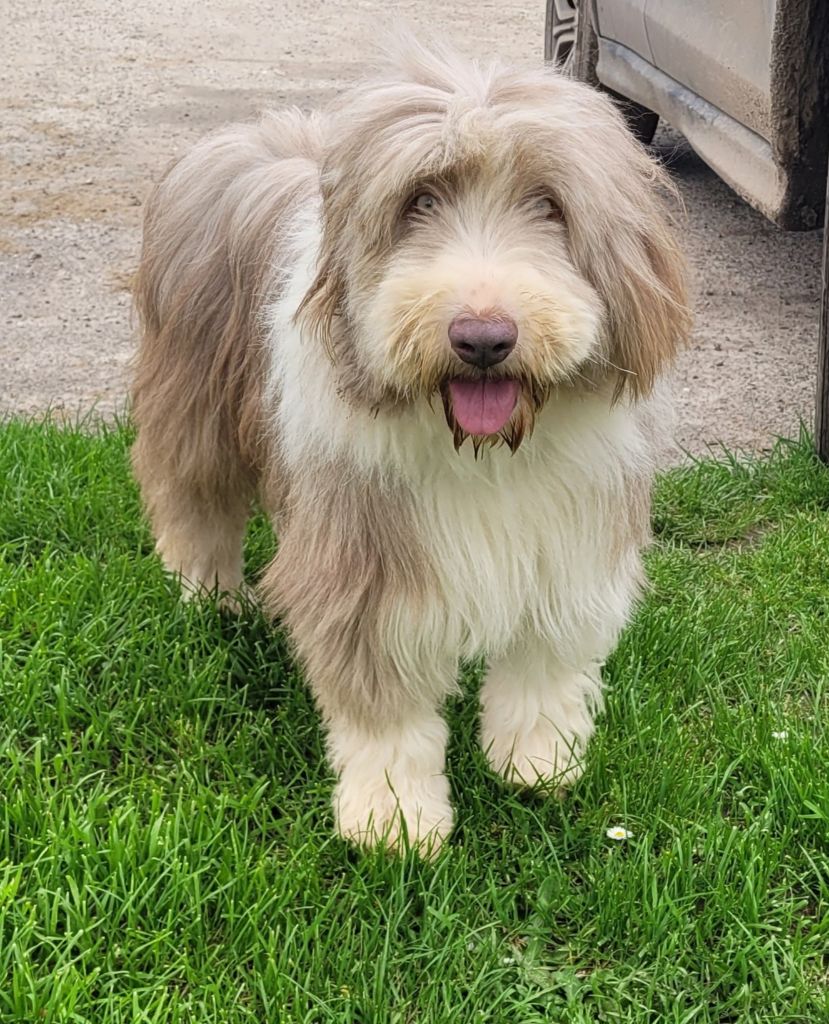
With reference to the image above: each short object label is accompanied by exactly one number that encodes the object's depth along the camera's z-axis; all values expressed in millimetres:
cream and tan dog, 2080
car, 4008
